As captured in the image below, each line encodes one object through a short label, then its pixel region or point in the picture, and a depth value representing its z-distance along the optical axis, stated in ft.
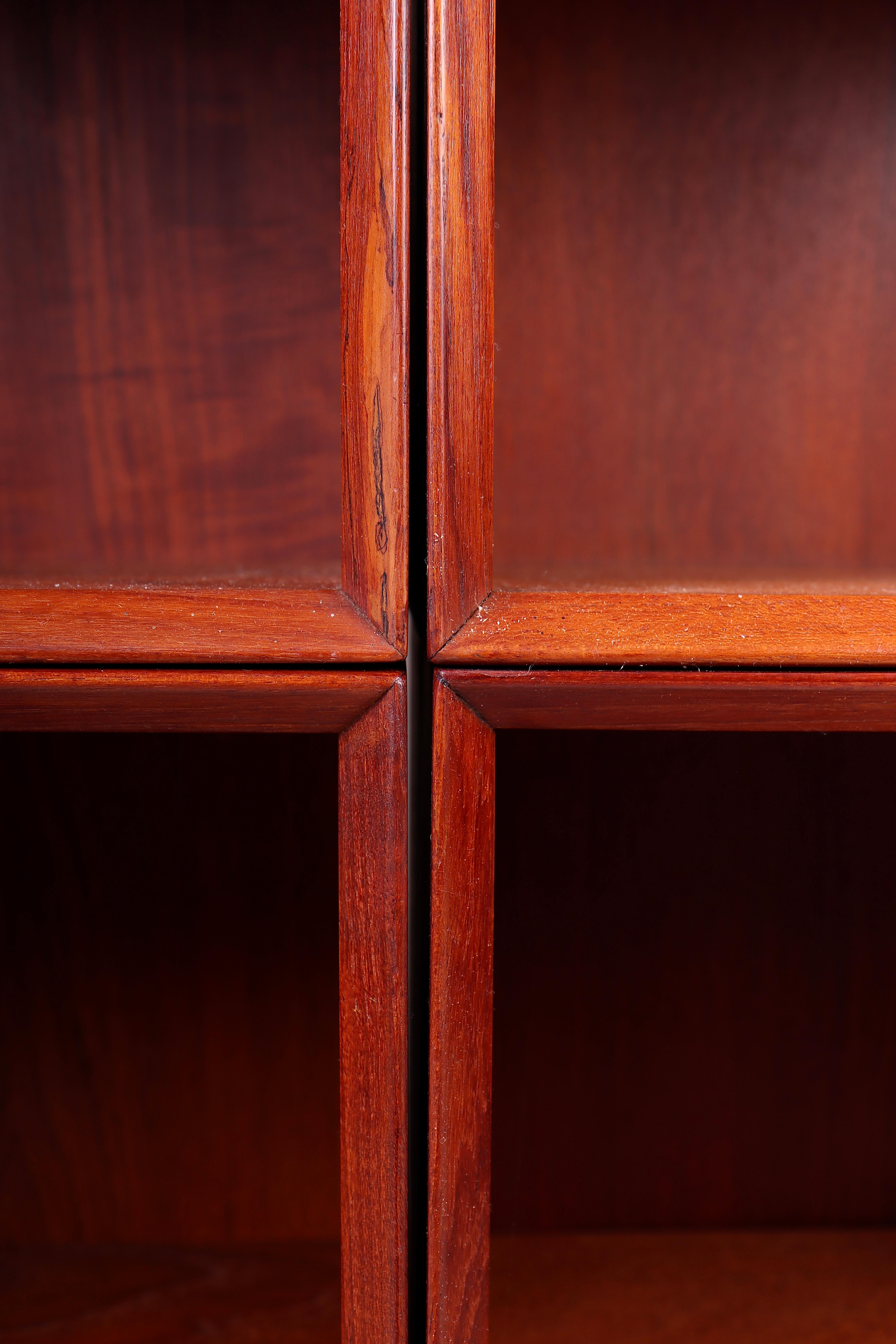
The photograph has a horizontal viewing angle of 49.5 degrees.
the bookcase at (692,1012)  2.20
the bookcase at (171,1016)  2.17
